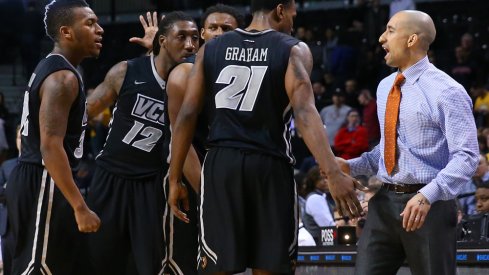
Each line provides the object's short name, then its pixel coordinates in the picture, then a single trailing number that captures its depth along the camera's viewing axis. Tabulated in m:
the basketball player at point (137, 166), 12.41
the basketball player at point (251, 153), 10.09
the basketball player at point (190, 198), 11.55
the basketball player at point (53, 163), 10.75
